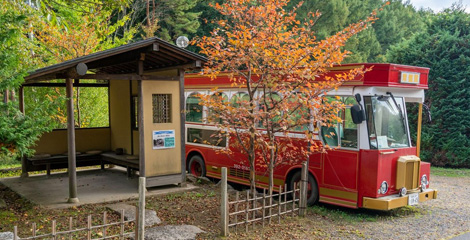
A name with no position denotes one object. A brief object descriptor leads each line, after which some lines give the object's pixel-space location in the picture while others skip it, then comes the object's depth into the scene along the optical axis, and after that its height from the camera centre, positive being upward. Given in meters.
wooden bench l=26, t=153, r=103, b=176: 11.01 -1.88
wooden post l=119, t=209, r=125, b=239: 5.36 -1.70
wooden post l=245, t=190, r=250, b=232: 6.83 -1.98
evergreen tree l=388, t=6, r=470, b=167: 16.44 +0.41
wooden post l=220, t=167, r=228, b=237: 6.61 -1.74
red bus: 8.16 -1.13
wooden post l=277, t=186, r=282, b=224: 7.43 -2.09
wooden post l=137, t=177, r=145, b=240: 5.52 -1.49
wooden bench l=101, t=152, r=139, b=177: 10.31 -1.74
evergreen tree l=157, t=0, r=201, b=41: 29.16 +5.16
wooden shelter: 8.59 -0.57
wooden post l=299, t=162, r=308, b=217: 8.00 -1.80
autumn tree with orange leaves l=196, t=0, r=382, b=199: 7.17 +0.42
